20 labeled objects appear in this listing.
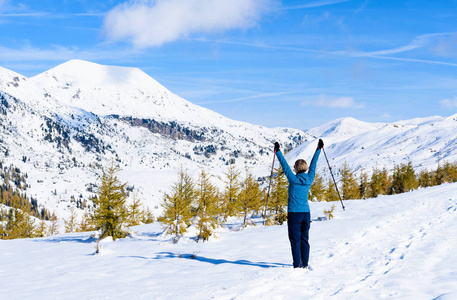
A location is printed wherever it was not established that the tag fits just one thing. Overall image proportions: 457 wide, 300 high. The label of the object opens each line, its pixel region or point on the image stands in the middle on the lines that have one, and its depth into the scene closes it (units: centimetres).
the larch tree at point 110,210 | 2450
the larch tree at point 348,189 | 5531
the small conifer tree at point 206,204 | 1587
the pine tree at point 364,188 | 6166
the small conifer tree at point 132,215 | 2532
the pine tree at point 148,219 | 5676
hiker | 780
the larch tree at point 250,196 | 2494
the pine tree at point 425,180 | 6638
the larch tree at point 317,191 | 4436
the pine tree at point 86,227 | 5061
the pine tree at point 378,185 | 6110
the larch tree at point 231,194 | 2678
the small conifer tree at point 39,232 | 5176
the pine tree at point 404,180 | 6000
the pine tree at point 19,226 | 4878
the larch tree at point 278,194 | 2578
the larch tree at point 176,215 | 2031
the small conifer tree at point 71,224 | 5326
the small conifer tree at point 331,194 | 5074
